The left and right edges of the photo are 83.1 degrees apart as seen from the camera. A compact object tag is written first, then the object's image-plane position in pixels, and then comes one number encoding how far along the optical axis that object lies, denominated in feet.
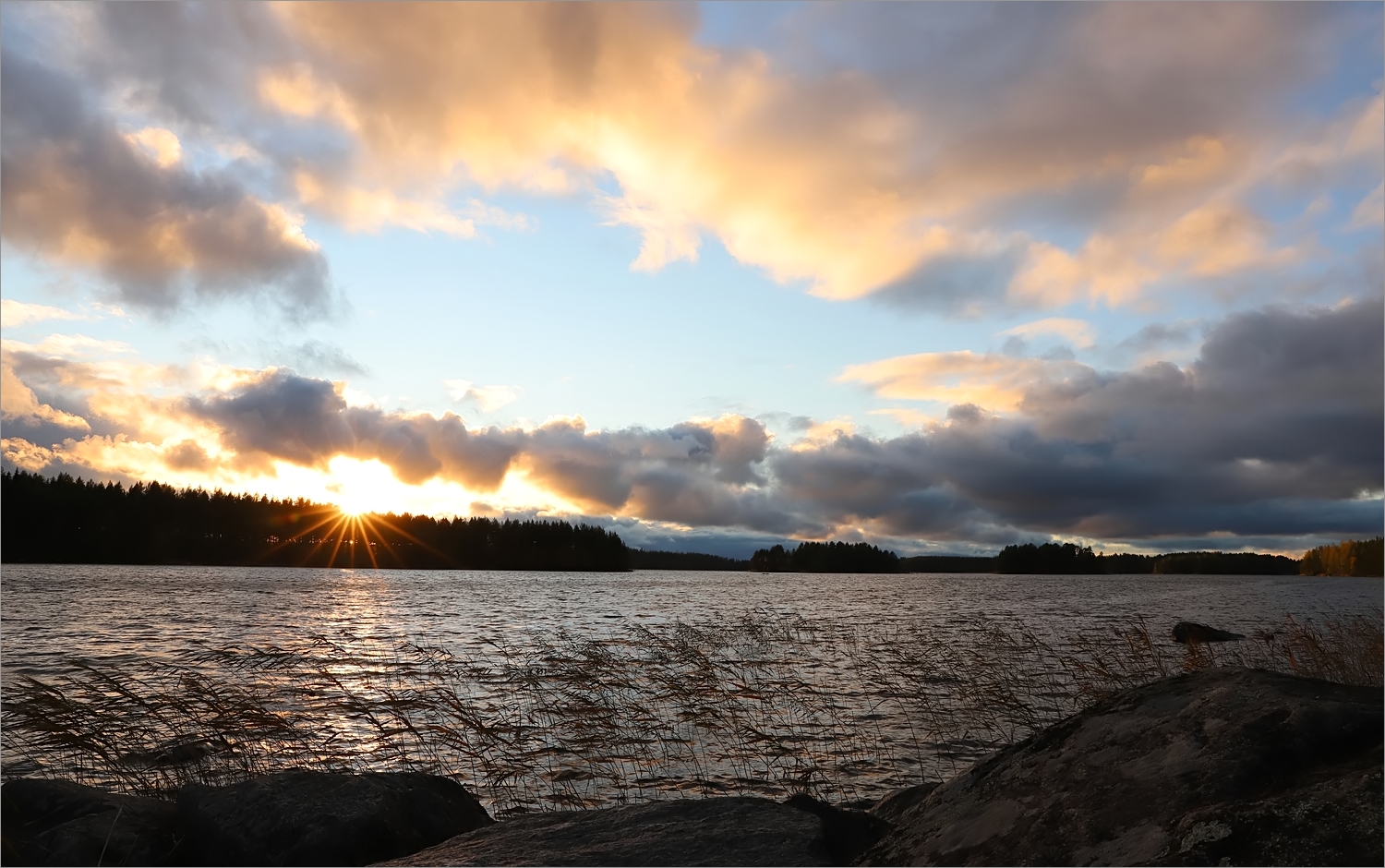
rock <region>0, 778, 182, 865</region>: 24.97
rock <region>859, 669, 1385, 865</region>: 13.26
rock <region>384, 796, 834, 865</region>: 21.80
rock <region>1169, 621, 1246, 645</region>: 105.50
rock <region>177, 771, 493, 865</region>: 25.48
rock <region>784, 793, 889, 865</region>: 22.26
